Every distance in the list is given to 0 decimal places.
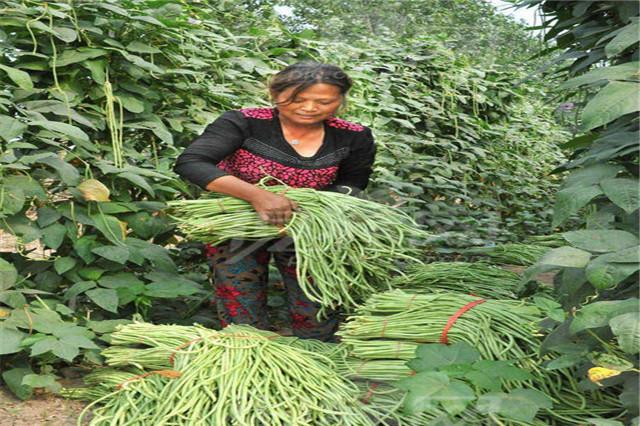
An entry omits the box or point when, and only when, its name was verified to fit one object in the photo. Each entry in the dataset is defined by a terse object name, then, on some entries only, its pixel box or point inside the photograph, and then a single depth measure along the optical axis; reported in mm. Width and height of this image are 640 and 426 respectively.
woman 2654
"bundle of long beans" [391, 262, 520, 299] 2754
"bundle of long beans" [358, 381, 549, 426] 1950
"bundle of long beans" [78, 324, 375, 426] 2029
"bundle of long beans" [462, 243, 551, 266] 3496
